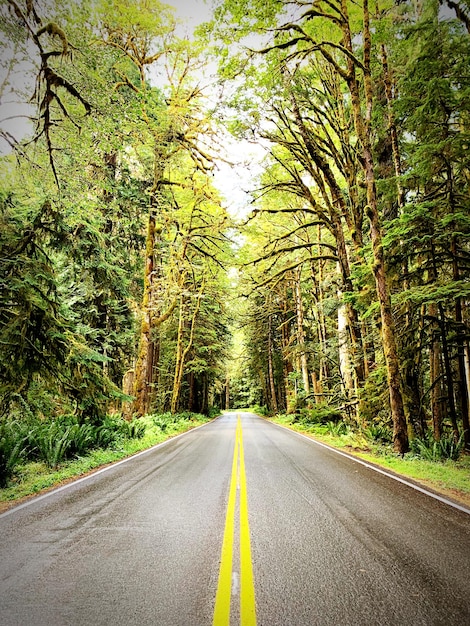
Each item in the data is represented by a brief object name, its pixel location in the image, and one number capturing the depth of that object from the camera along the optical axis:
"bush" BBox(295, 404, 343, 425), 17.71
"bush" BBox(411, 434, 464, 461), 8.05
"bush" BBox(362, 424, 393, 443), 10.90
